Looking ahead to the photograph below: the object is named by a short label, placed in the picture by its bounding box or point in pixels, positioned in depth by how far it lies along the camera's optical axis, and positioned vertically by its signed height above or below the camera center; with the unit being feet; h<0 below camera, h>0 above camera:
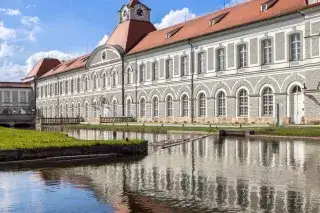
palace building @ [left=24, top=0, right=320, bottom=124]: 113.39 +12.99
